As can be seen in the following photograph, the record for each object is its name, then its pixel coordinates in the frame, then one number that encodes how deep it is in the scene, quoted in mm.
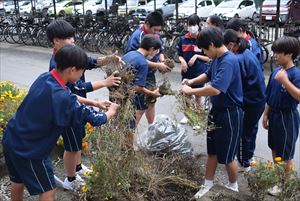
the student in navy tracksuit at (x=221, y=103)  2408
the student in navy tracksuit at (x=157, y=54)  3400
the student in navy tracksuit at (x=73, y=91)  2568
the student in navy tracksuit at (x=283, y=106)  2563
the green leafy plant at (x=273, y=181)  2265
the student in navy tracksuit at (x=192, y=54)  4195
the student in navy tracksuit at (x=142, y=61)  2936
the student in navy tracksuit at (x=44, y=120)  1935
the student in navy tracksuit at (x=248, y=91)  2796
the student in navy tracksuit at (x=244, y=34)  3183
